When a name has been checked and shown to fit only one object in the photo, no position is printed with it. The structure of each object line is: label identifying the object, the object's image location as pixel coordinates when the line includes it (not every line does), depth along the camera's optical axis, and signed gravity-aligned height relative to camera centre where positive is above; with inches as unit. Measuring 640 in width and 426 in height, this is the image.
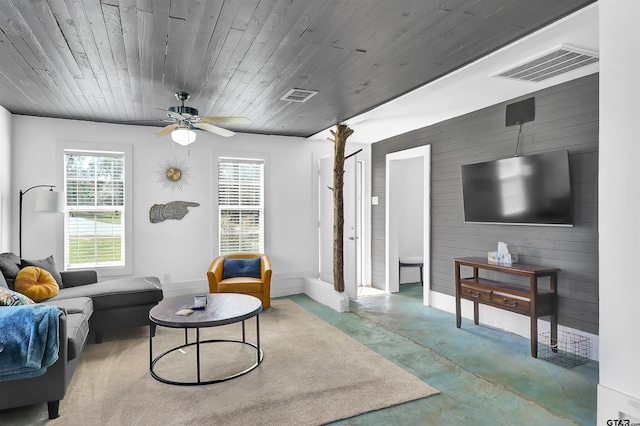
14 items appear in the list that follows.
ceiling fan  139.7 +34.3
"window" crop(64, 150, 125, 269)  200.5 +3.3
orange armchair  191.2 -34.0
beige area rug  99.1 -50.1
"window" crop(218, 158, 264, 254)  233.0 +5.7
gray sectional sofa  95.6 -35.1
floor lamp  172.2 +6.4
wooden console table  136.8 -30.0
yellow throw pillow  140.9 -25.0
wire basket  133.3 -49.0
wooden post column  206.5 +6.3
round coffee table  116.2 -31.1
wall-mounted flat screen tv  140.7 +9.0
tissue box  153.8 -18.0
